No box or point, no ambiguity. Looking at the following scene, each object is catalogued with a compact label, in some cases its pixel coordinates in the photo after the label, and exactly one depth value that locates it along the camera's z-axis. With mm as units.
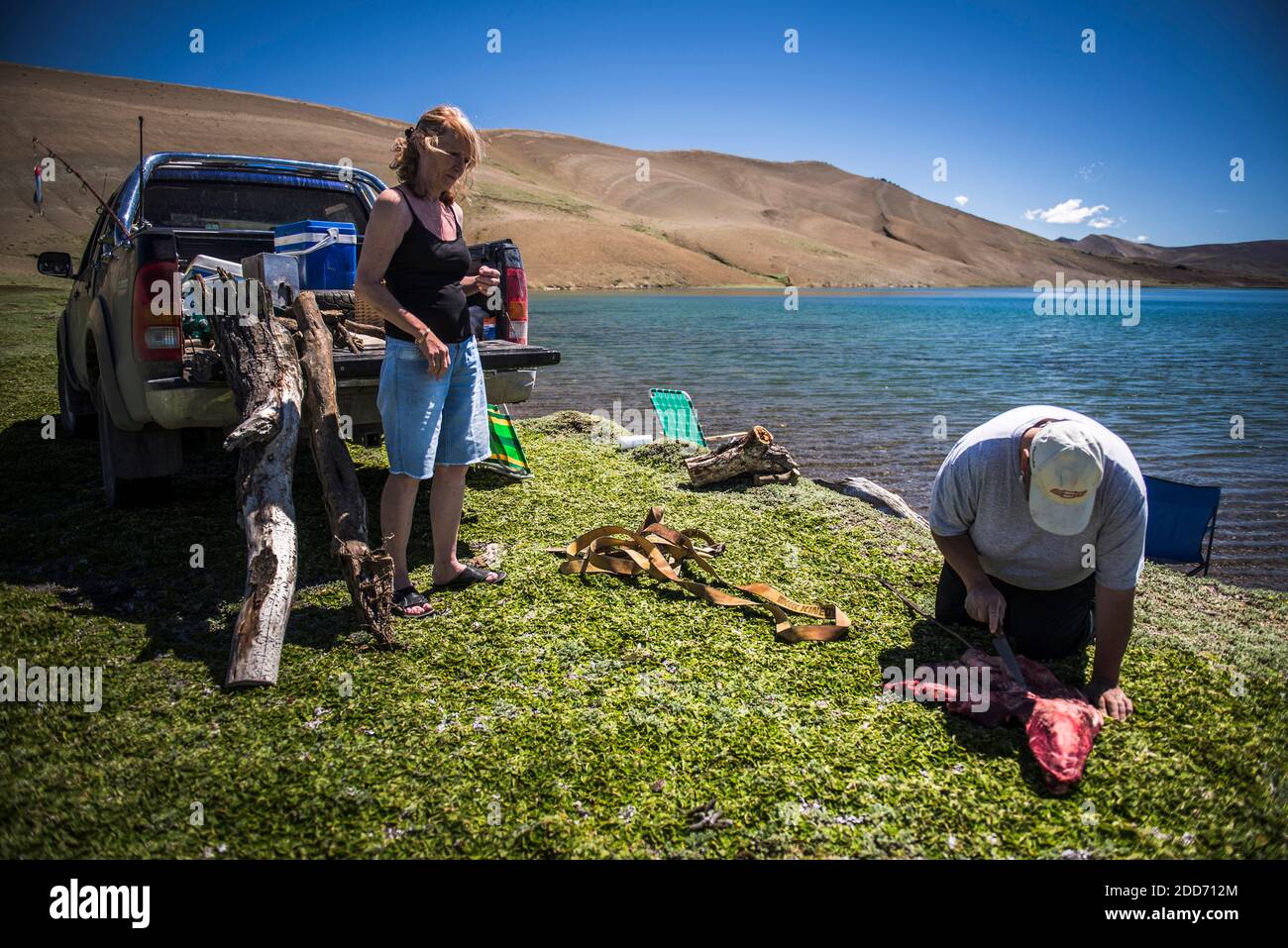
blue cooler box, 5277
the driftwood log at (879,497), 6312
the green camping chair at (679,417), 8289
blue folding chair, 5391
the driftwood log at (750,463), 6637
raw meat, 2719
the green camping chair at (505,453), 6688
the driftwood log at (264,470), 3275
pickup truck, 4324
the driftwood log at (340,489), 3594
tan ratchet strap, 3896
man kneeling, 2980
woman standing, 3488
